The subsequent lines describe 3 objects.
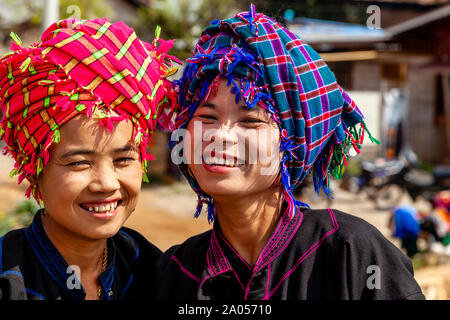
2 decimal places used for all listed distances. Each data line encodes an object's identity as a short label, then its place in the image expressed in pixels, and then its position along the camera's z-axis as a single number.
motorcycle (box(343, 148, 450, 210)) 9.53
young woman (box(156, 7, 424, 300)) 2.12
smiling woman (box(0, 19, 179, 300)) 2.10
